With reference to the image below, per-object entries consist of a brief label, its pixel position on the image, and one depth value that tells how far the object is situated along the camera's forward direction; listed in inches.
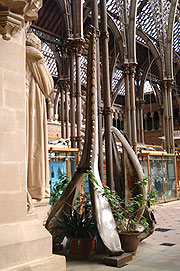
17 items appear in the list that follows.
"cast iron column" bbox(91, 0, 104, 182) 190.3
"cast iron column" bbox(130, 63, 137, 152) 585.0
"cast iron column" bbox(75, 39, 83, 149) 483.1
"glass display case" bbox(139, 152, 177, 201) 454.3
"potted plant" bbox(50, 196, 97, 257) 150.2
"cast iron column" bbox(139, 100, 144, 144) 949.8
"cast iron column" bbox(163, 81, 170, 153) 685.9
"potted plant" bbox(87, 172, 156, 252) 149.3
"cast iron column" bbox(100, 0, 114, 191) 184.7
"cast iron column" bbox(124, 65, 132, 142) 586.6
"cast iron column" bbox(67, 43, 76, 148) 501.0
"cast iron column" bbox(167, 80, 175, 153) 668.7
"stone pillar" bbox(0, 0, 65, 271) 96.5
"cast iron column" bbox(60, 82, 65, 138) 715.9
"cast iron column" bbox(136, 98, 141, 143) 947.0
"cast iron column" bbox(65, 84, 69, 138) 709.2
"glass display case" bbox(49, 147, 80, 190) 307.5
